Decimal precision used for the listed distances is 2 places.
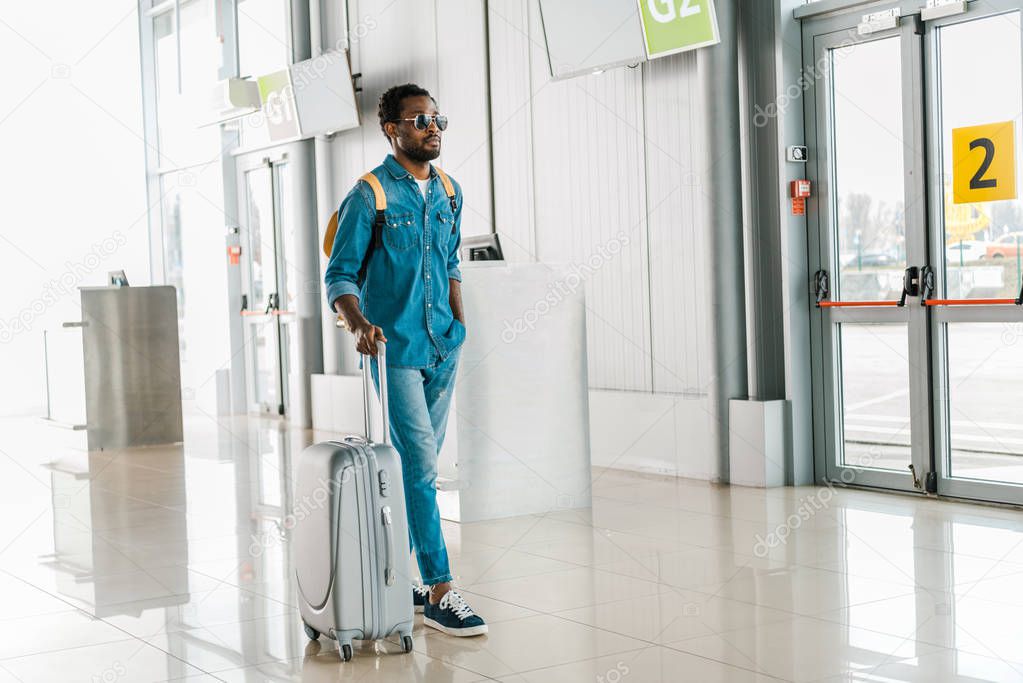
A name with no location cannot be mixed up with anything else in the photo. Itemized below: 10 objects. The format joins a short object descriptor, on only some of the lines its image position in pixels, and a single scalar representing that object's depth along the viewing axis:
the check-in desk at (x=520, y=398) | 5.05
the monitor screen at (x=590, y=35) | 6.07
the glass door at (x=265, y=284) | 10.86
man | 3.25
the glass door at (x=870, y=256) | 5.41
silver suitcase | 3.04
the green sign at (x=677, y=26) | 5.66
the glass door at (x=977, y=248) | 5.00
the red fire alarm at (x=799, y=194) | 5.83
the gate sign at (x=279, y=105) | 9.66
